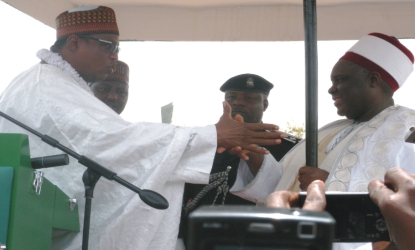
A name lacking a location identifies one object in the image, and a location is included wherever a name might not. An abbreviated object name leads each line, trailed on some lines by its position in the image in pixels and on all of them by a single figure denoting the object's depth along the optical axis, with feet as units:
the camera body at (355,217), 2.44
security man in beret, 13.03
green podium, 7.29
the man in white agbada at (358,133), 10.16
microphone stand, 8.63
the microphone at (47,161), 8.06
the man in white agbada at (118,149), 10.00
